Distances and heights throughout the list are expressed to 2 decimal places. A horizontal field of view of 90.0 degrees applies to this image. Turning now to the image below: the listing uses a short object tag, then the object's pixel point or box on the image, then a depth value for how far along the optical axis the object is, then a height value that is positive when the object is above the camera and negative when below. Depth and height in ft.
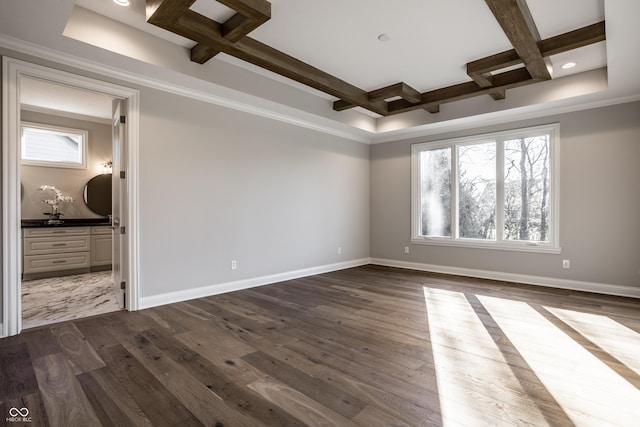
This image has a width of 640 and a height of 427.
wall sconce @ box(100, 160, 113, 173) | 20.06 +3.06
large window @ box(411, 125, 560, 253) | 15.30 +1.27
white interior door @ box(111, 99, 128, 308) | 11.47 +0.55
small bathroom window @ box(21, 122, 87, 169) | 17.48 +3.96
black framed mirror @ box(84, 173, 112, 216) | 19.53 +1.29
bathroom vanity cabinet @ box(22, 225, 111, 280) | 16.30 -1.89
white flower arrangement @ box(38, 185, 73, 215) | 17.97 +0.91
